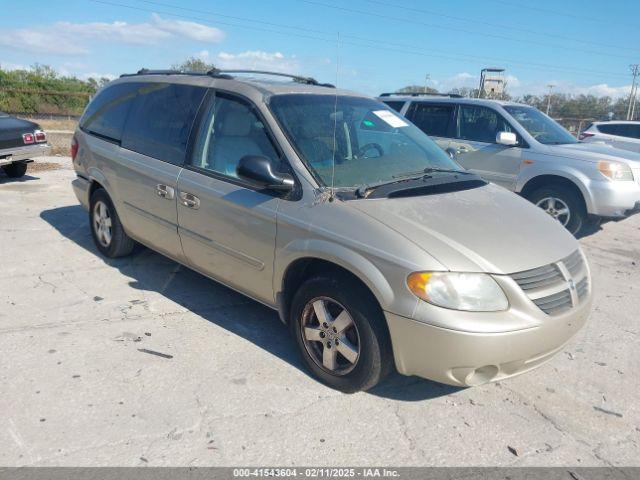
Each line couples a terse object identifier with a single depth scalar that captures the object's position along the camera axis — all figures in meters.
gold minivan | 2.78
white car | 13.64
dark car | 9.04
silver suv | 6.91
